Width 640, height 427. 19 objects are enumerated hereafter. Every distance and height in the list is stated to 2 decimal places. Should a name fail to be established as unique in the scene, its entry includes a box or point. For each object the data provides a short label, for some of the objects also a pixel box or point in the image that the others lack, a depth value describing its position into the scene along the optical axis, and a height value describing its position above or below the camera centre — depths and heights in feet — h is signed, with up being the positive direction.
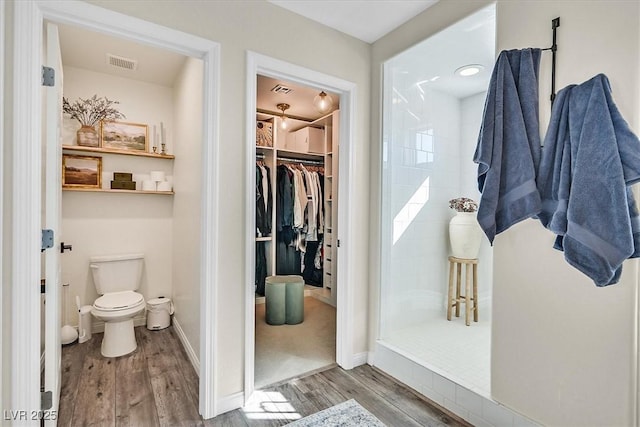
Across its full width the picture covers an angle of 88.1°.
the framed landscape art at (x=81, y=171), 9.75 +0.96
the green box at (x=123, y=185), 10.28 +0.58
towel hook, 4.93 +2.25
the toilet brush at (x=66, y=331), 9.20 -3.61
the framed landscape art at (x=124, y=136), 10.35 +2.18
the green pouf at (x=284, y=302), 11.16 -3.27
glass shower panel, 7.72 +0.73
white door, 5.16 +0.00
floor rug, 6.00 -3.95
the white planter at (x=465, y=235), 9.79 -0.79
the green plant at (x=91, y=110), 9.98 +2.88
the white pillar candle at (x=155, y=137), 11.09 +2.26
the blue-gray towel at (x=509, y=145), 4.79 +0.95
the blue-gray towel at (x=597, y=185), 3.89 +0.30
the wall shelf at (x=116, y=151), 9.59 +1.59
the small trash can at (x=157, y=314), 10.48 -3.49
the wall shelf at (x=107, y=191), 9.61 +0.39
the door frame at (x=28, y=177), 4.64 +0.36
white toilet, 8.47 -2.59
